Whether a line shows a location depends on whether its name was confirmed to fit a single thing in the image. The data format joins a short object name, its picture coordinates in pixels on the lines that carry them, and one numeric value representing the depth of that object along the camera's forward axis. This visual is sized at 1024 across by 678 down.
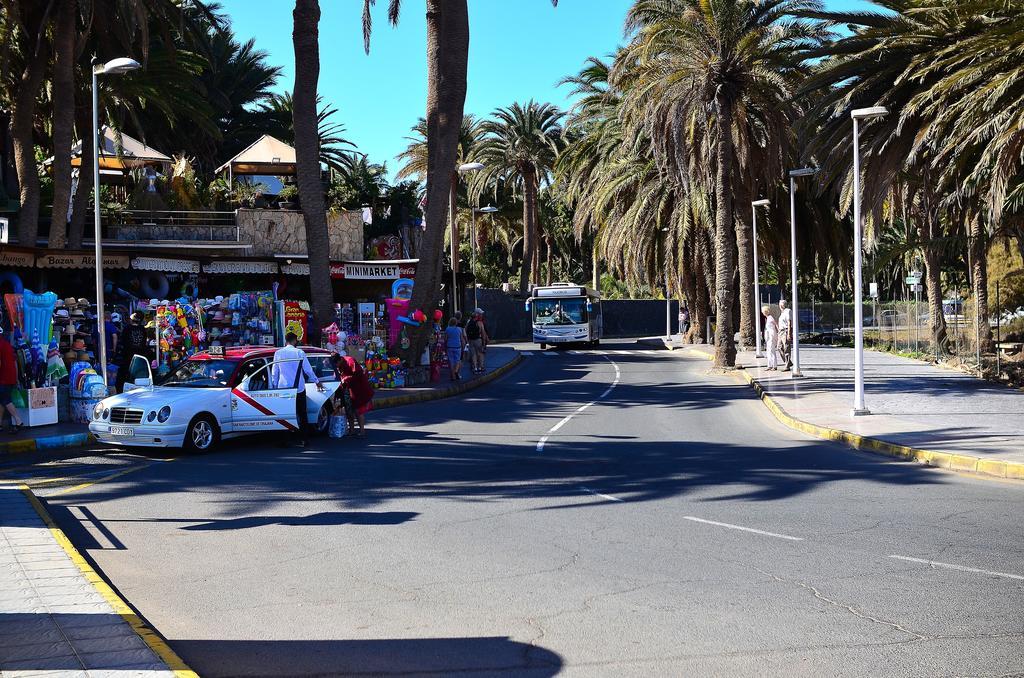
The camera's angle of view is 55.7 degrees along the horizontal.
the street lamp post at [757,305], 35.09
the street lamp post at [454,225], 31.27
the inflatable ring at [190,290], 25.16
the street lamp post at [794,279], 27.20
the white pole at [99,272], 18.31
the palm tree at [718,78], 29.25
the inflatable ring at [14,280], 20.33
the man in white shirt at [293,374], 15.86
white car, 14.41
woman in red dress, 16.70
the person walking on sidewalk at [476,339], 30.41
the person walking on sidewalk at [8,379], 15.98
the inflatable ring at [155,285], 24.22
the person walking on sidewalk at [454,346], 27.89
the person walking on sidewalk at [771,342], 29.94
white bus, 49.09
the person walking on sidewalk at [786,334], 30.59
